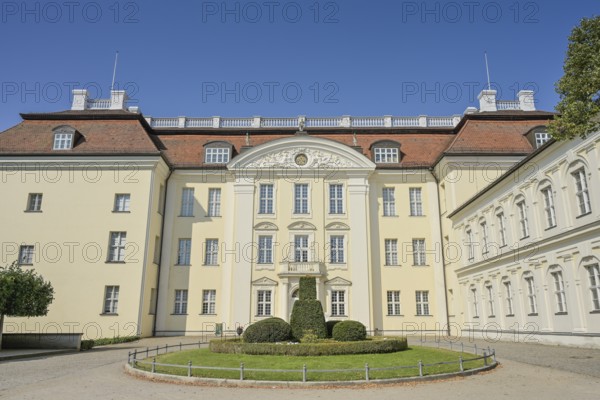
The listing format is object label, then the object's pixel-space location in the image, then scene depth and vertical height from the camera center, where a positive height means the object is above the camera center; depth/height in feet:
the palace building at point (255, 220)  94.27 +20.12
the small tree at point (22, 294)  63.67 +2.45
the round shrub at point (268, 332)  60.39 -2.44
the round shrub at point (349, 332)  61.46 -2.41
